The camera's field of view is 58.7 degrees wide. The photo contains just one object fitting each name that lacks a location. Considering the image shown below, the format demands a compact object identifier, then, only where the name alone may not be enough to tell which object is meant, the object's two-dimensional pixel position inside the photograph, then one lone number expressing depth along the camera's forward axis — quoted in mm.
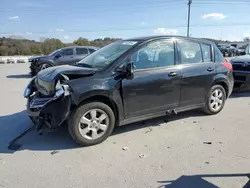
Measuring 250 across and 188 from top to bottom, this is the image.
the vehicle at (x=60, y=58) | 11906
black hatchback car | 3512
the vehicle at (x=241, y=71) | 7117
